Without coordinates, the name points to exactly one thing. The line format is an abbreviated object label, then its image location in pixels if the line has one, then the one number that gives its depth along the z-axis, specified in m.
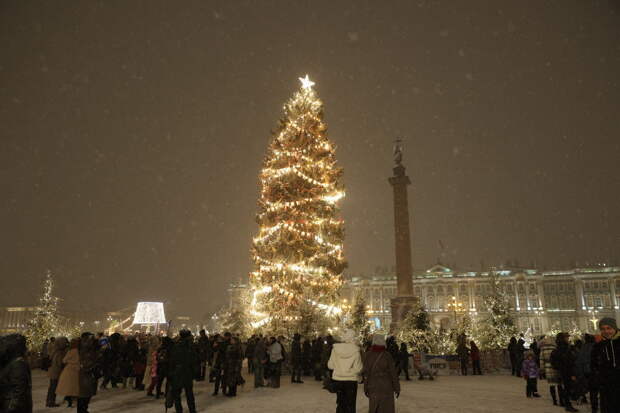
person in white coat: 6.34
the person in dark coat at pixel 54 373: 9.71
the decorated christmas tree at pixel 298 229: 19.72
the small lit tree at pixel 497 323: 26.61
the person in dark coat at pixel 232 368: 11.51
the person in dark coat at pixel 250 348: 15.16
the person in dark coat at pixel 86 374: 7.51
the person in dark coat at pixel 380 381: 5.87
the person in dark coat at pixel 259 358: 13.48
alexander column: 29.66
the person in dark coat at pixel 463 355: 18.42
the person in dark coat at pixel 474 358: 18.55
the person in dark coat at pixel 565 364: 9.48
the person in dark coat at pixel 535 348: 15.45
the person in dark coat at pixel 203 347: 15.49
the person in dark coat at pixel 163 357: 9.85
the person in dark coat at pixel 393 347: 15.01
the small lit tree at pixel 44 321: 24.98
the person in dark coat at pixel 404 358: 16.03
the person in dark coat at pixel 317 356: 16.09
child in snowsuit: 11.21
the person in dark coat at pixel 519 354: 17.71
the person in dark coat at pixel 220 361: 11.99
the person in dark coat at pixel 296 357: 15.07
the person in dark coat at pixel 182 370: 8.20
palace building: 84.88
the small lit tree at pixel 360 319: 24.00
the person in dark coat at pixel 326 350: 14.16
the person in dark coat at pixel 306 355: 16.67
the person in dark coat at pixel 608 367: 4.82
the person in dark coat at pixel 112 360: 13.32
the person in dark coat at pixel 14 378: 3.90
